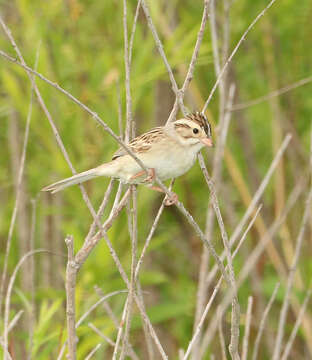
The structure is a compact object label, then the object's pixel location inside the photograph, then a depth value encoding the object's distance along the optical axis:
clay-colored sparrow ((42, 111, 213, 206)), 4.72
